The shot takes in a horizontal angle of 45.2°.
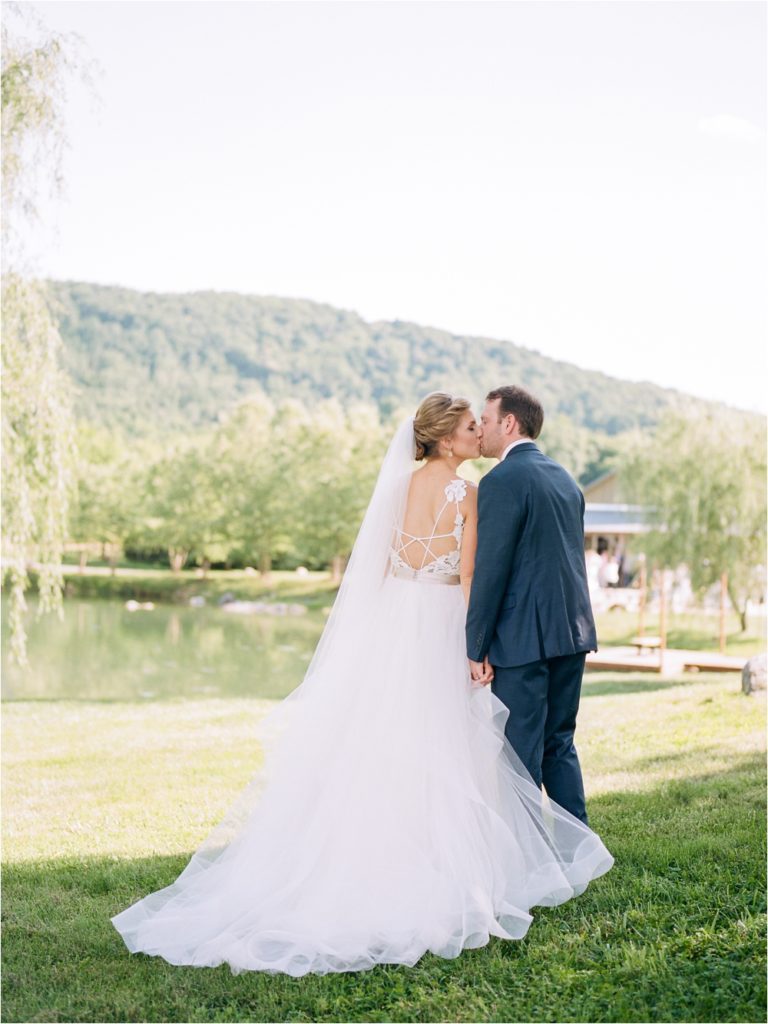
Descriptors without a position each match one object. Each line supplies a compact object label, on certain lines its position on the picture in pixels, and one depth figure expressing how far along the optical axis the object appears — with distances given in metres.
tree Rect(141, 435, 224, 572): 42.34
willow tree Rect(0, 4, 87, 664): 8.59
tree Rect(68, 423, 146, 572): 44.91
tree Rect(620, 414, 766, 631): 22.28
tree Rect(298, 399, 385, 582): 36.22
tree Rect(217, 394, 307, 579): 39.94
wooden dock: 14.97
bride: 3.55
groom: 4.02
